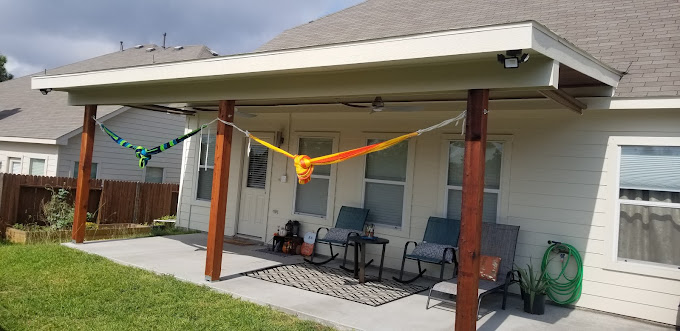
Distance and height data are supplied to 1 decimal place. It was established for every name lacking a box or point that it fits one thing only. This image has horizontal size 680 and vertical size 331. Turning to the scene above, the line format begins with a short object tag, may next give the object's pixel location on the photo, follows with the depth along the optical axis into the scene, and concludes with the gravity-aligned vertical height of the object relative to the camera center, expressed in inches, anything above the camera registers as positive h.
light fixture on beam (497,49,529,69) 144.1 +42.8
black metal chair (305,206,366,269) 275.1 -21.3
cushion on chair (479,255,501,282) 219.8 -30.3
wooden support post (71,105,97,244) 307.6 -5.1
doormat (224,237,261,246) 340.9 -42.3
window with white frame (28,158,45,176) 497.0 -0.4
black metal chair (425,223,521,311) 213.6 -23.2
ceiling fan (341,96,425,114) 234.3 +42.2
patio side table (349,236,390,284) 237.5 -27.1
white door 350.0 -6.5
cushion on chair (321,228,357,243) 274.0 -26.1
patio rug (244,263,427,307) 217.2 -46.1
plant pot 207.3 -42.7
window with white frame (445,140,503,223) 252.4 +10.4
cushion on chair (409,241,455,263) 235.1 -27.1
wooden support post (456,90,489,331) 154.9 -8.7
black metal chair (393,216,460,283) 244.1 -20.1
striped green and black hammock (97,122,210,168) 283.1 +12.4
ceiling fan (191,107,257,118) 286.3 +40.7
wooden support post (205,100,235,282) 229.0 -10.4
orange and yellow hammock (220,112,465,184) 196.6 +10.8
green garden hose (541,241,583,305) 222.1 -32.9
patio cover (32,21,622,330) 152.9 +45.6
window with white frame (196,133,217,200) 396.5 +4.1
